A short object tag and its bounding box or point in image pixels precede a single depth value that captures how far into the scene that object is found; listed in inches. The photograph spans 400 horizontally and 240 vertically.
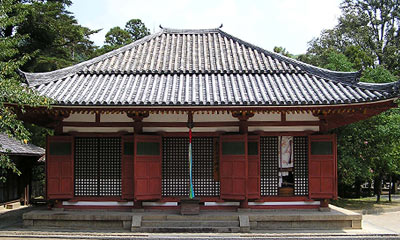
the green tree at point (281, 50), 1302.7
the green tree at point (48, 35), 941.2
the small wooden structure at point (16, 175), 755.4
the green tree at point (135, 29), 1703.6
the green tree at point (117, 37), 1578.5
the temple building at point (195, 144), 477.1
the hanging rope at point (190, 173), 481.1
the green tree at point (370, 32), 1595.7
